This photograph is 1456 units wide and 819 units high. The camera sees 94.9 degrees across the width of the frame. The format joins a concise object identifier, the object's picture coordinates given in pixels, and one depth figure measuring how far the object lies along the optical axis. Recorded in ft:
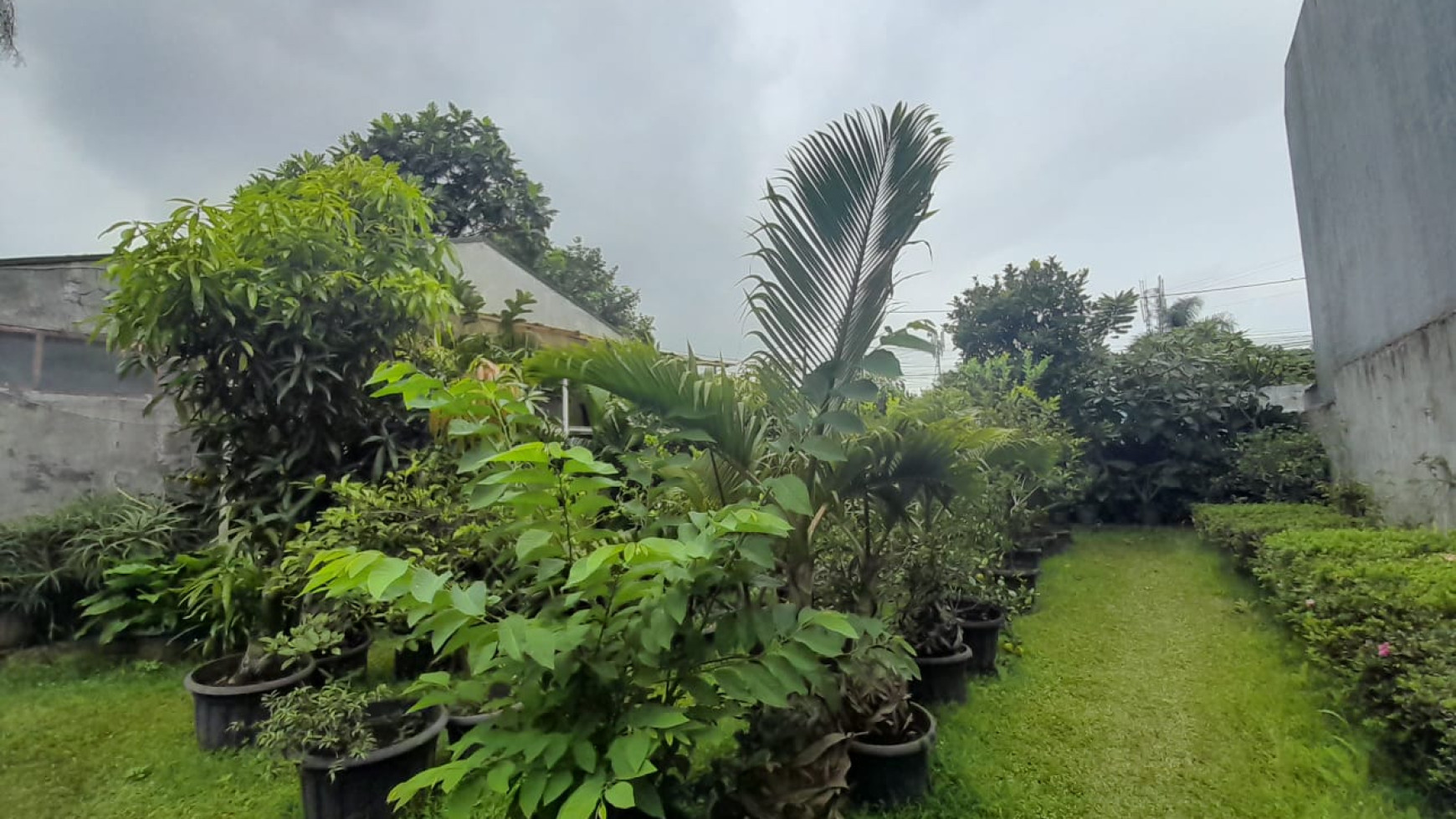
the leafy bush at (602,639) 3.96
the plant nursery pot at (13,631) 12.27
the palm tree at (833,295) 6.56
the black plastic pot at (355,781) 6.65
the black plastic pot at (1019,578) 13.98
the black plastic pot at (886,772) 7.14
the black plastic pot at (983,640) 11.17
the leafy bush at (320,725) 6.67
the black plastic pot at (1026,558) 18.20
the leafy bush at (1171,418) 24.63
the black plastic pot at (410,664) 11.74
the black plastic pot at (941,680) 9.72
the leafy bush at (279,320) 10.98
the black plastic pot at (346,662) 10.30
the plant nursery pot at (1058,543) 21.21
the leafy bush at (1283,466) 19.94
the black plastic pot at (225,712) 8.77
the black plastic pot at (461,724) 7.93
